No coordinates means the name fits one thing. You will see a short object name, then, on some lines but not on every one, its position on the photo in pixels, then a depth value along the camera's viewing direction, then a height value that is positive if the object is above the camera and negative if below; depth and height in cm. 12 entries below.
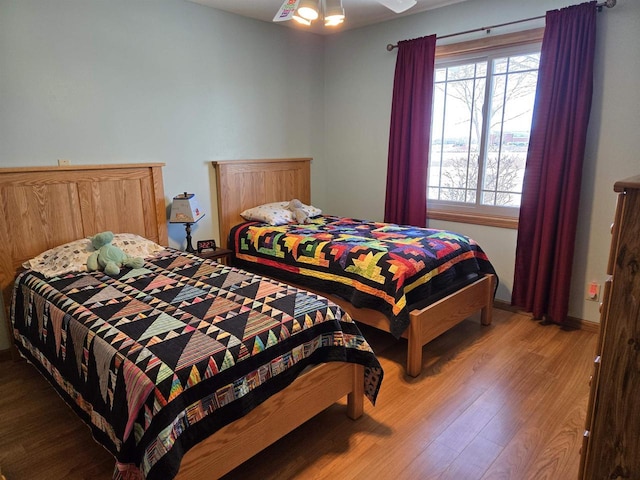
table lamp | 318 -39
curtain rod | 264 +101
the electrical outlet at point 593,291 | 300 -96
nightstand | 332 -77
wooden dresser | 113 -60
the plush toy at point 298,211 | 375 -48
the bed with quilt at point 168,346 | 140 -75
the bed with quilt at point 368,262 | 248 -70
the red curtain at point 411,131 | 358 +25
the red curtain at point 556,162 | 279 -2
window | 322 +23
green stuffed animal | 242 -60
